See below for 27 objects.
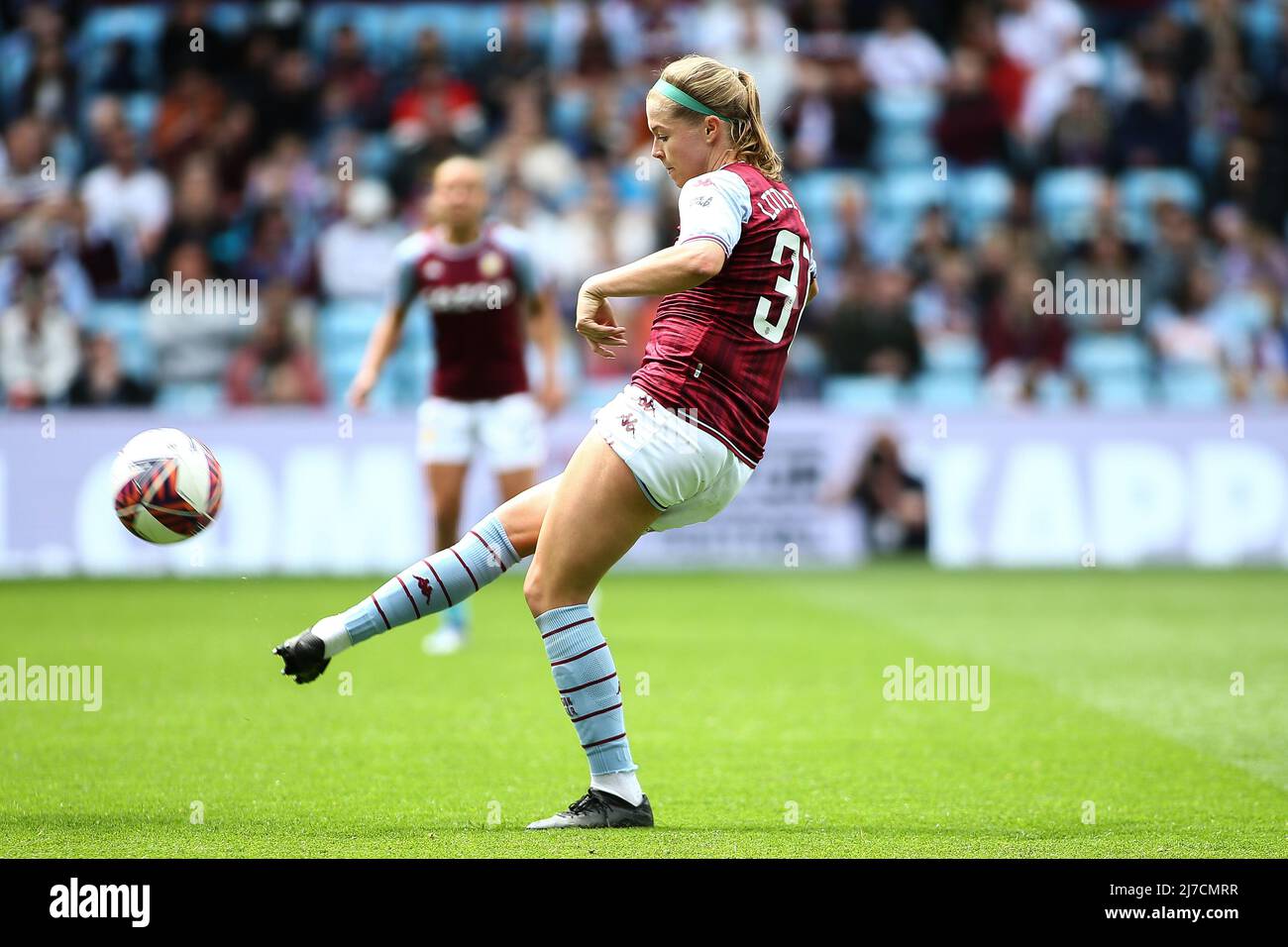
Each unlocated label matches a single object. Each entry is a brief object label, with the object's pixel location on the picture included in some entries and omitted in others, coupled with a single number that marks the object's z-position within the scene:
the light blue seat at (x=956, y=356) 17.50
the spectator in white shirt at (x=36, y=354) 15.70
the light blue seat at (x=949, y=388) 17.31
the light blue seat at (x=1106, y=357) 17.52
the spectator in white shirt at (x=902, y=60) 19.91
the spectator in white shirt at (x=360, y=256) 17.66
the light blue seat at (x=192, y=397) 16.34
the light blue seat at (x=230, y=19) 19.72
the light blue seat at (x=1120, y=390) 17.38
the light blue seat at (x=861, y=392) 16.98
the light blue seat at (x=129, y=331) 16.73
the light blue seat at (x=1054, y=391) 16.89
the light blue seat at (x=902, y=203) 18.78
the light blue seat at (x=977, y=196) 19.00
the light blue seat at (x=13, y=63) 19.53
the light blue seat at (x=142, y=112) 19.23
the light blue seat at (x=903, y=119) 19.83
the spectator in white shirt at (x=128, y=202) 17.86
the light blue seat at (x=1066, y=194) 18.95
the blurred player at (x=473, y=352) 10.21
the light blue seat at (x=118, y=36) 19.67
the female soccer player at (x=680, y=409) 5.33
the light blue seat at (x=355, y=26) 19.94
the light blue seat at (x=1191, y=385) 17.20
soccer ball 6.29
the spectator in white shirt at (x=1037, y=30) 20.17
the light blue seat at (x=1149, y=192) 18.83
